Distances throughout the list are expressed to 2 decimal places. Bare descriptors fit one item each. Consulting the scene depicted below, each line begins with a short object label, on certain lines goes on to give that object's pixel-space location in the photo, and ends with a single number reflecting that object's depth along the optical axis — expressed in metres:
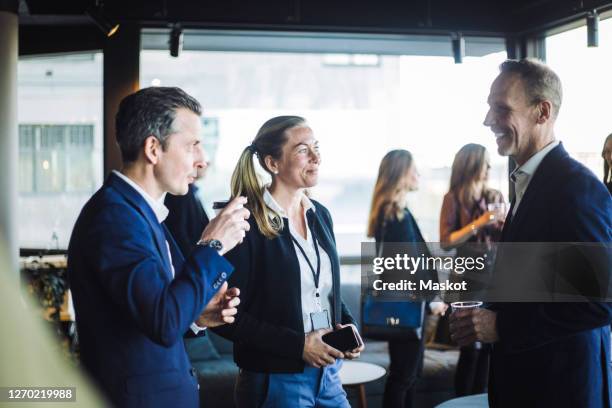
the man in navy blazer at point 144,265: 1.44
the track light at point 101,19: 3.85
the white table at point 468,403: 2.66
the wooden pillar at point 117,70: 4.53
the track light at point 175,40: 4.36
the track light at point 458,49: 4.68
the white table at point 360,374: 3.90
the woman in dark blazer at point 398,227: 4.05
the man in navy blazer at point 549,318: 1.75
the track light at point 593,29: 3.90
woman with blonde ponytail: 2.14
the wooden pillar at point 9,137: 4.47
